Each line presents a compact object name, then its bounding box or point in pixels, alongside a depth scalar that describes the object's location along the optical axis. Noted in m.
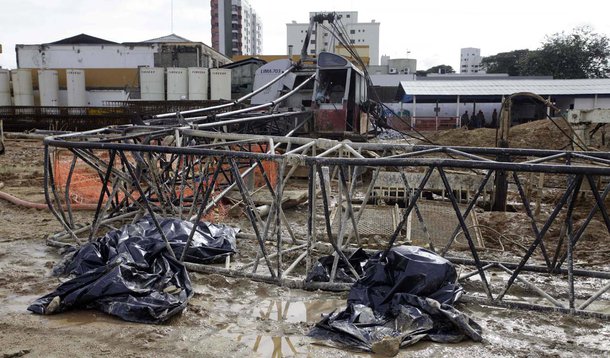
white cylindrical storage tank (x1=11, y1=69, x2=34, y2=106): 30.55
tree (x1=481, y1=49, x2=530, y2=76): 71.09
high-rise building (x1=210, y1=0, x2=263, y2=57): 76.25
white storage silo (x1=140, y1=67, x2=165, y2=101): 28.47
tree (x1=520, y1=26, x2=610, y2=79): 50.81
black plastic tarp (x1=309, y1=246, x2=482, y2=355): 3.95
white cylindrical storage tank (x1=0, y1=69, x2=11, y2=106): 30.59
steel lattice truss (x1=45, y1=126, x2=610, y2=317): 4.48
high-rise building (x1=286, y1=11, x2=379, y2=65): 94.88
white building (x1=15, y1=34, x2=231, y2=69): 36.28
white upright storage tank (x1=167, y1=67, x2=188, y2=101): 28.16
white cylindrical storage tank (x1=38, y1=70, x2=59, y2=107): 30.80
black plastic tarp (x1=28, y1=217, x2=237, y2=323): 4.41
